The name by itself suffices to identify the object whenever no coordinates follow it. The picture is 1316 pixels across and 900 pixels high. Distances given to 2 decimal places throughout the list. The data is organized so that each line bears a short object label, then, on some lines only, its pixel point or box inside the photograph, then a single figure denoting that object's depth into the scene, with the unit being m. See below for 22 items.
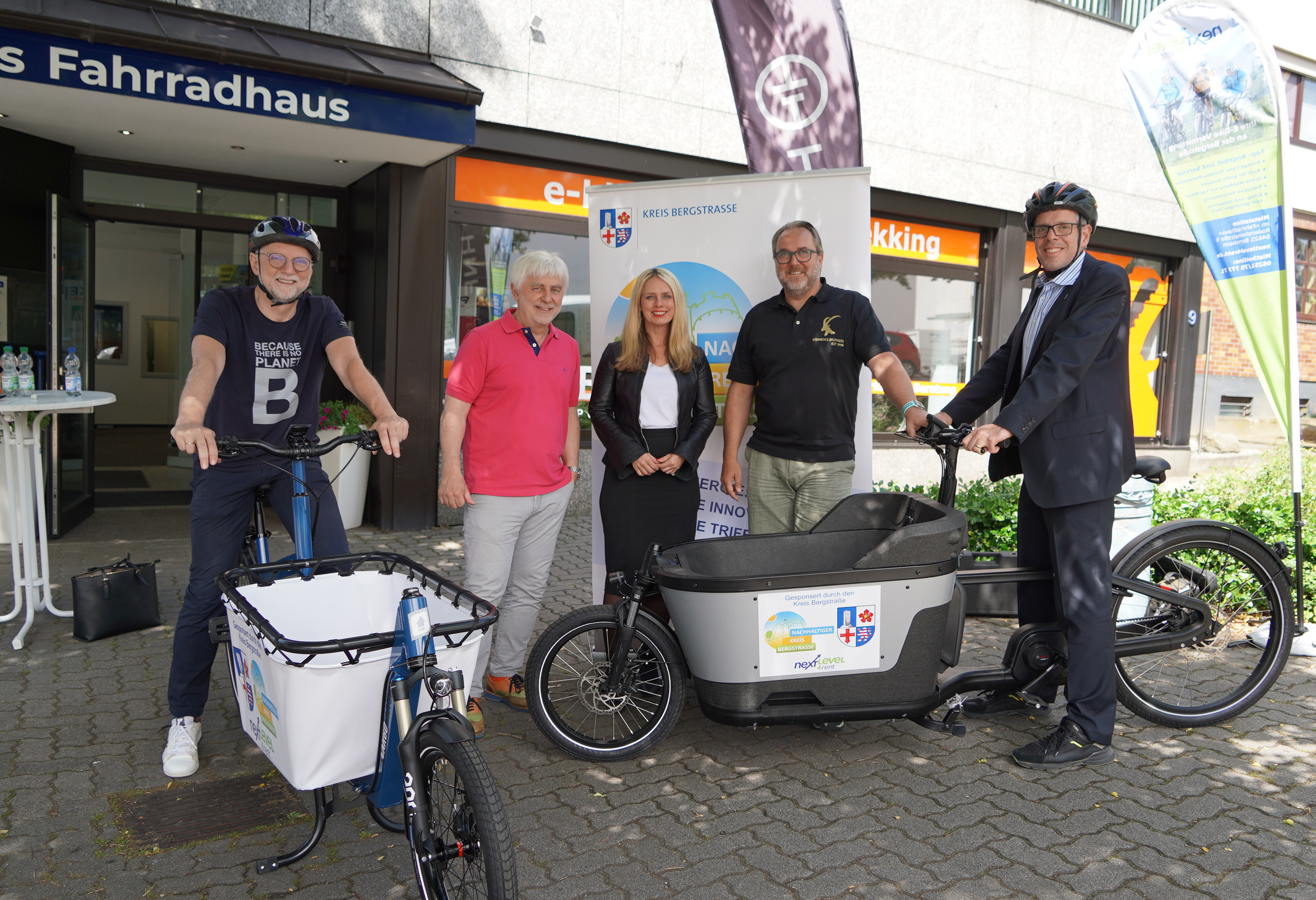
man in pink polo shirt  3.74
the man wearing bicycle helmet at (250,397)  3.25
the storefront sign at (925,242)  10.22
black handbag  4.70
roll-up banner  4.61
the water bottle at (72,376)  5.39
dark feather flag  4.93
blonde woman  4.03
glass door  6.82
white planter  7.43
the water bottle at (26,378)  5.01
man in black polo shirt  4.12
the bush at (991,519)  5.98
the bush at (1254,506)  5.72
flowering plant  7.41
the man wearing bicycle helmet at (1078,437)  3.46
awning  5.58
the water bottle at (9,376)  4.93
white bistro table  4.64
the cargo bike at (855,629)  3.30
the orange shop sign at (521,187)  7.84
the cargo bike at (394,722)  2.23
